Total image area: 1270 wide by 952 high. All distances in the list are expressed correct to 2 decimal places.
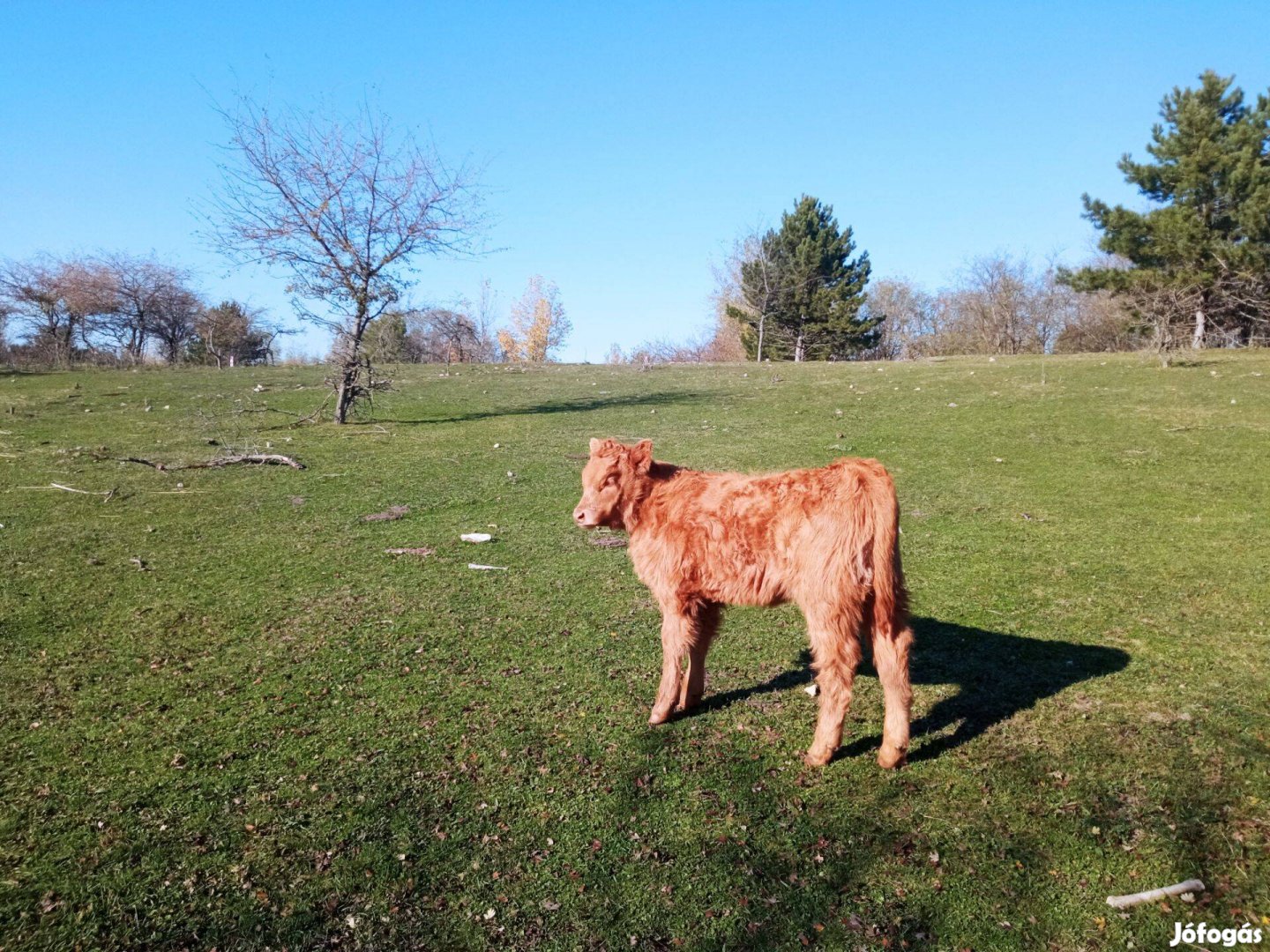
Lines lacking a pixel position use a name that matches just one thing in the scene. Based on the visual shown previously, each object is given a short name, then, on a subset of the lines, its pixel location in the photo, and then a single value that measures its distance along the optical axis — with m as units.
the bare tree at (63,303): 41.34
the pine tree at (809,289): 50.66
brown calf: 4.83
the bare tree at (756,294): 50.28
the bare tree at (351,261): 19.47
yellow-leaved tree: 78.06
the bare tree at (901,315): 61.50
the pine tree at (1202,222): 31.72
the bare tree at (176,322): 47.12
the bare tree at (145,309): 44.56
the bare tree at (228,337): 48.97
